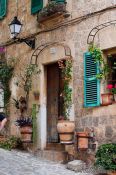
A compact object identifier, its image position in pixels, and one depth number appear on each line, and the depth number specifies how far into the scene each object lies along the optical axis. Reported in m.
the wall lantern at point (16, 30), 8.88
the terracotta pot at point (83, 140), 7.16
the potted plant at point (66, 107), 7.43
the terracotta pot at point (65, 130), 7.42
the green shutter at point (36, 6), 8.75
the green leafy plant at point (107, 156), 6.37
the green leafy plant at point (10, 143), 8.86
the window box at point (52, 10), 8.03
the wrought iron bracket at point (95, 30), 7.09
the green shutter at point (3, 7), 10.21
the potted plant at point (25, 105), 8.58
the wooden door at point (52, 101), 8.62
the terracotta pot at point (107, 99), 6.94
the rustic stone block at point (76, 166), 6.97
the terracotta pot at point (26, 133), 8.56
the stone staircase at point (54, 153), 7.71
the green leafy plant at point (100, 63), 7.09
